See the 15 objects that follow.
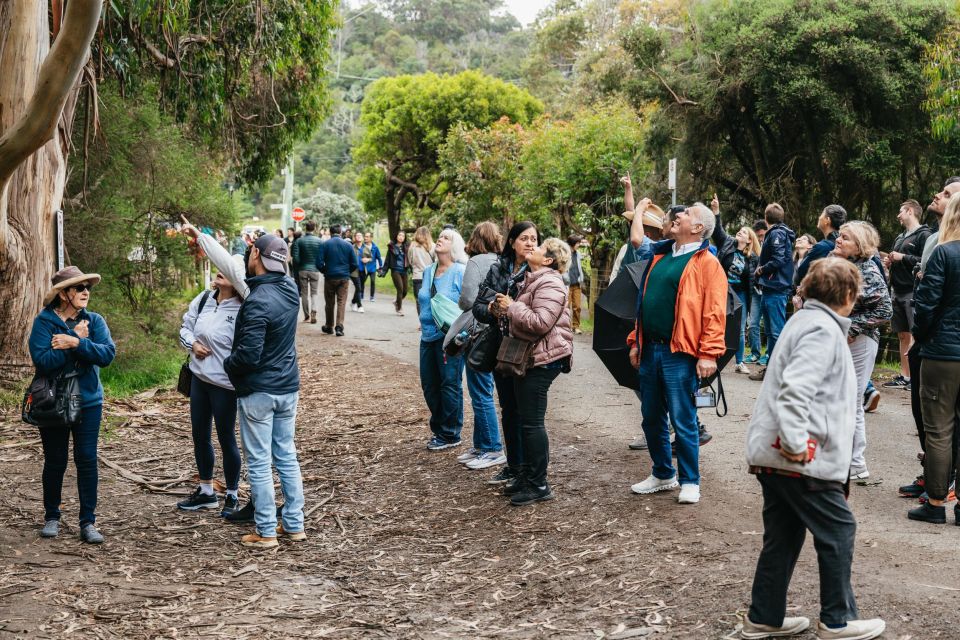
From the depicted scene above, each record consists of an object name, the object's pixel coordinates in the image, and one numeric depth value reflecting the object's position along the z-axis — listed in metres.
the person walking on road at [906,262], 8.60
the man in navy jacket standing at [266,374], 6.46
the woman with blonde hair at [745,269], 12.27
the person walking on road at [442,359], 8.72
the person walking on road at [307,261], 18.36
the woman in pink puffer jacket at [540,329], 6.89
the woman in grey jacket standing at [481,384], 7.92
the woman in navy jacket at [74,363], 6.53
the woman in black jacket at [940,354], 6.13
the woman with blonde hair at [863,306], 6.99
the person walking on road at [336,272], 17.72
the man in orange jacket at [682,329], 6.50
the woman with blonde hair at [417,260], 16.36
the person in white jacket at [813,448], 4.36
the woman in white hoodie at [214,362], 7.12
